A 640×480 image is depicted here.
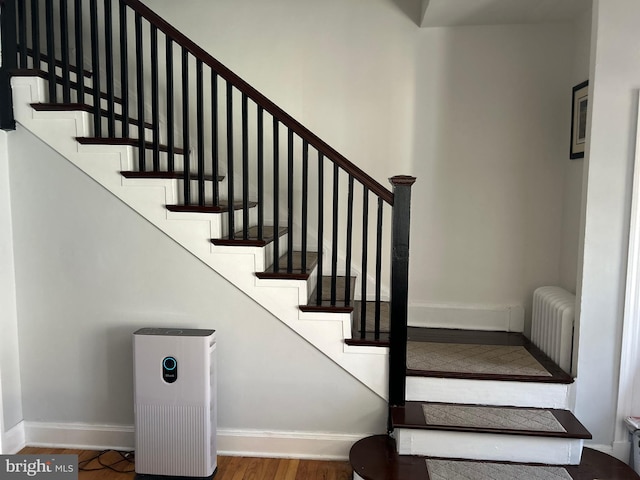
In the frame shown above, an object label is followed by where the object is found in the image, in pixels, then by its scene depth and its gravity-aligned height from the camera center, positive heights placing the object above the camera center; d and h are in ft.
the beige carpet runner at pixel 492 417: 7.73 -3.51
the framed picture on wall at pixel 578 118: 9.79 +1.97
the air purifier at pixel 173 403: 7.78 -3.26
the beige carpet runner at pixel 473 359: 8.67 -2.91
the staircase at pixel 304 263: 7.76 -0.99
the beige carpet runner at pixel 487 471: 7.30 -4.11
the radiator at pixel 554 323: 8.84 -2.26
